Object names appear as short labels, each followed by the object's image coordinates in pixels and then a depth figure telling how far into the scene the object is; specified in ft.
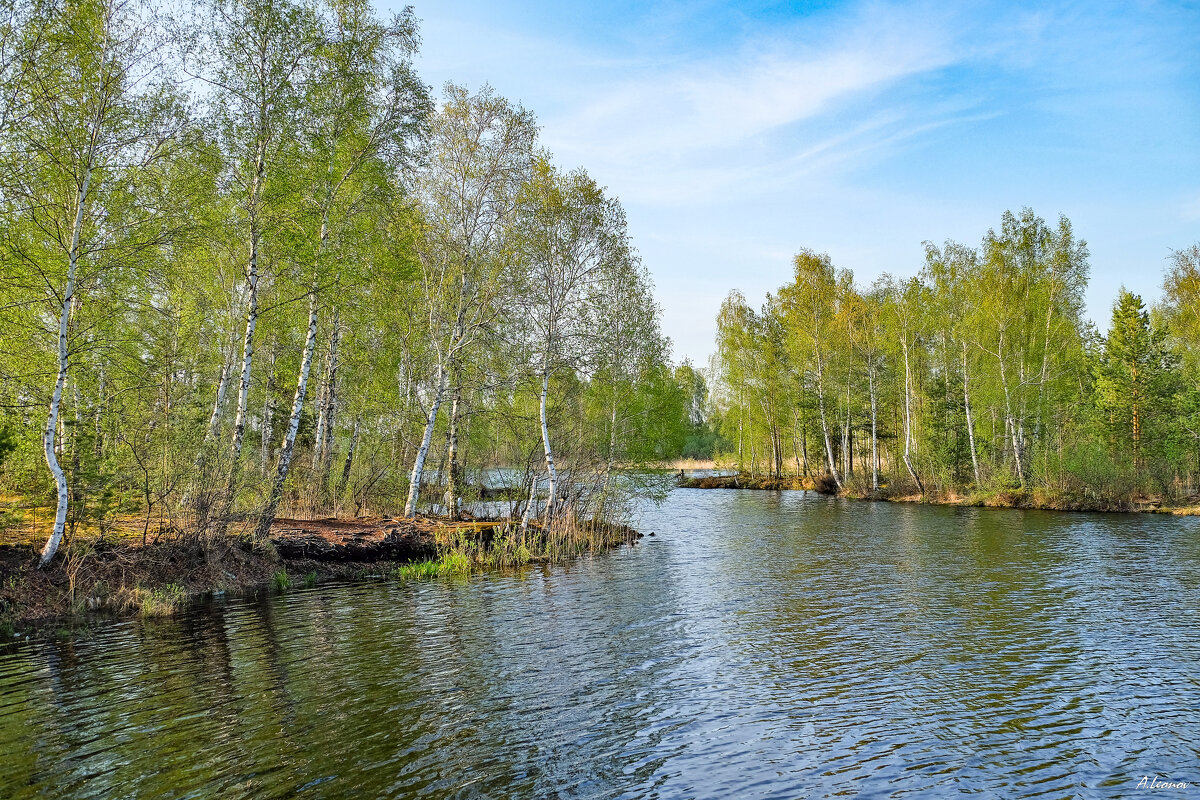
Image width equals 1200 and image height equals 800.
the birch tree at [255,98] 59.00
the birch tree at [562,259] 86.58
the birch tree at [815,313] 169.17
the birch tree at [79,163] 43.98
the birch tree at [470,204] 82.69
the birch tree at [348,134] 63.62
